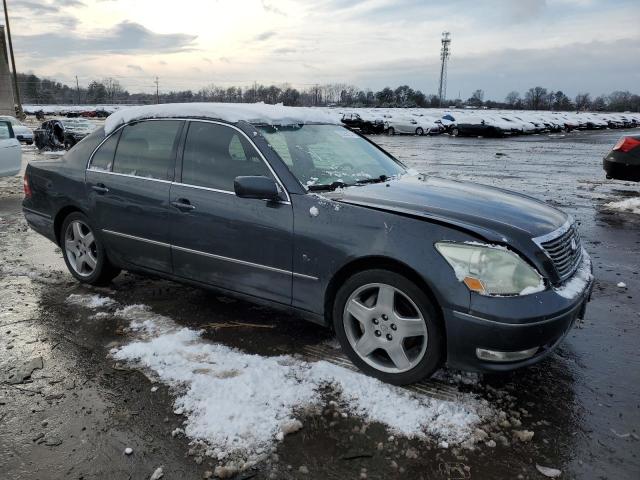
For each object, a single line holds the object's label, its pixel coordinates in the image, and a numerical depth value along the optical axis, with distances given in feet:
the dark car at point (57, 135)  76.48
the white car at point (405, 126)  121.29
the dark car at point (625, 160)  30.55
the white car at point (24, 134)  87.29
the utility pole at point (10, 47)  145.69
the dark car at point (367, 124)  121.60
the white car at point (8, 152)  36.06
